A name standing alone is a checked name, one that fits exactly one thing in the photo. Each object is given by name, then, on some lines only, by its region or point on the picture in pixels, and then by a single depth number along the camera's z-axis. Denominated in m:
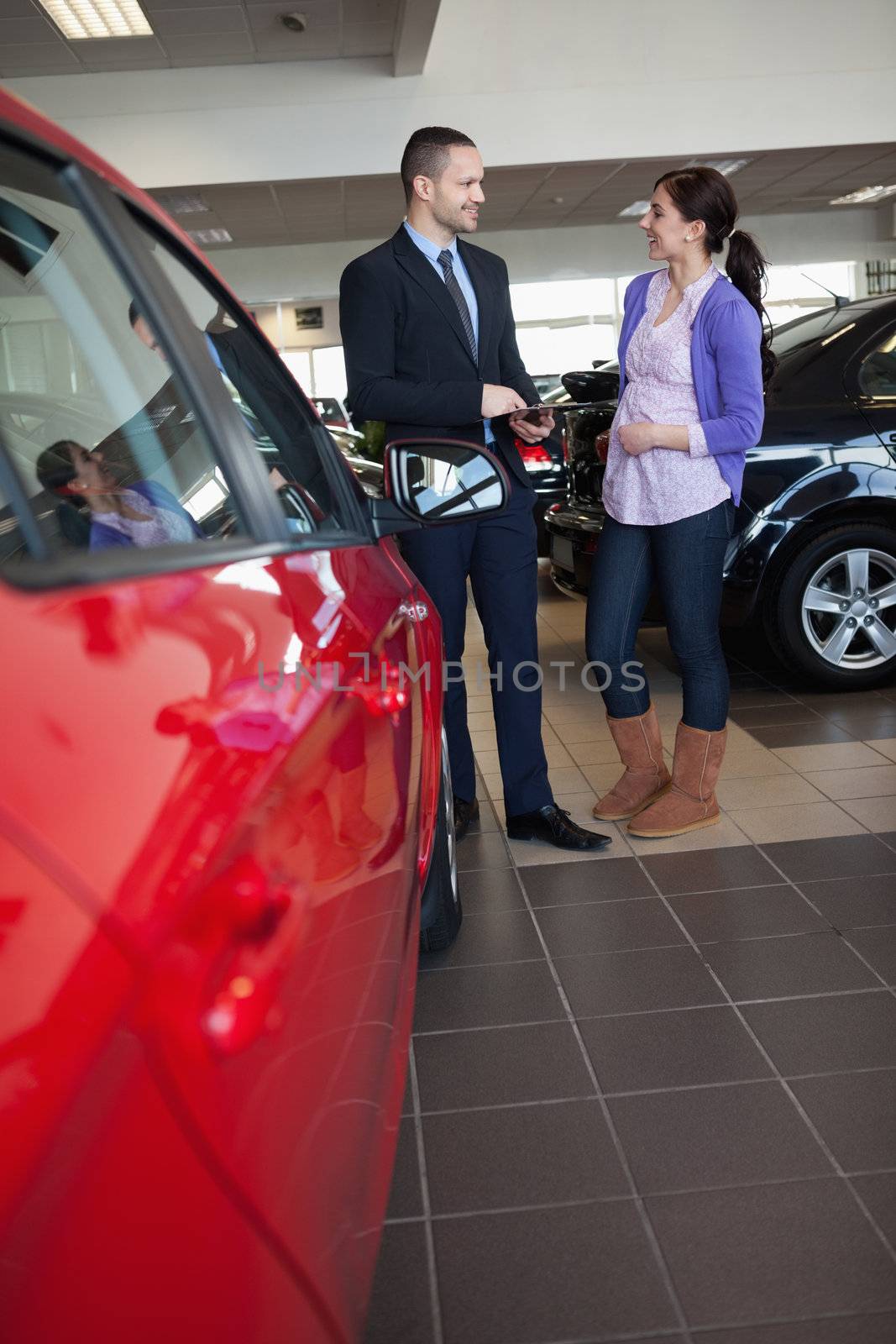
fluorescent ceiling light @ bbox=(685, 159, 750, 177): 13.09
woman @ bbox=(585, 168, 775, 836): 3.02
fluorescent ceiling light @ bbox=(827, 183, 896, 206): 16.44
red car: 0.55
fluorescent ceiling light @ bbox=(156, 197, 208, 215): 12.93
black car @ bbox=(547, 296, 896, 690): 4.50
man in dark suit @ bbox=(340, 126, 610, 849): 3.02
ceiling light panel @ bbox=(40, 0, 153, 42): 9.09
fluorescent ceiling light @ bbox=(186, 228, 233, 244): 16.05
